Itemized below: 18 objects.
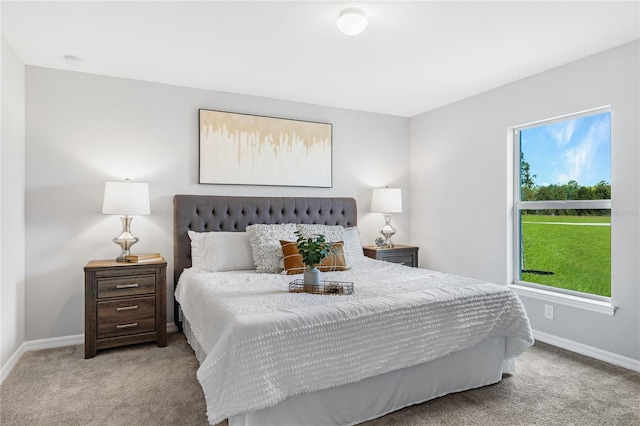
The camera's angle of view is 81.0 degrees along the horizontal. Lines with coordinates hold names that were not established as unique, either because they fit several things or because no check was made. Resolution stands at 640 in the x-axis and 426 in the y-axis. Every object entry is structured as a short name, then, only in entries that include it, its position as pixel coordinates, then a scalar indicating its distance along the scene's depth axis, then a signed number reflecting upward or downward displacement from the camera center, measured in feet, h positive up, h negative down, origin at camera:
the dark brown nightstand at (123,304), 9.86 -2.53
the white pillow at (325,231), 11.53 -0.60
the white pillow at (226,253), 10.64 -1.19
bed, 5.63 -2.30
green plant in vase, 8.02 -0.96
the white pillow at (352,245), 11.93 -1.09
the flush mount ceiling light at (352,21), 7.72 +3.98
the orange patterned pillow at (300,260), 10.15 -1.34
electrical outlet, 11.05 -2.92
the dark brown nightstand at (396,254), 14.12 -1.59
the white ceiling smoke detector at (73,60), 10.15 +4.16
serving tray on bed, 7.81 -1.61
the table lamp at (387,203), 14.82 +0.37
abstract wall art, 12.75 +2.22
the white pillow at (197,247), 11.09 -1.09
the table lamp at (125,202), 10.30 +0.25
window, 10.40 +0.26
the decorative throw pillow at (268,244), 10.39 -0.92
